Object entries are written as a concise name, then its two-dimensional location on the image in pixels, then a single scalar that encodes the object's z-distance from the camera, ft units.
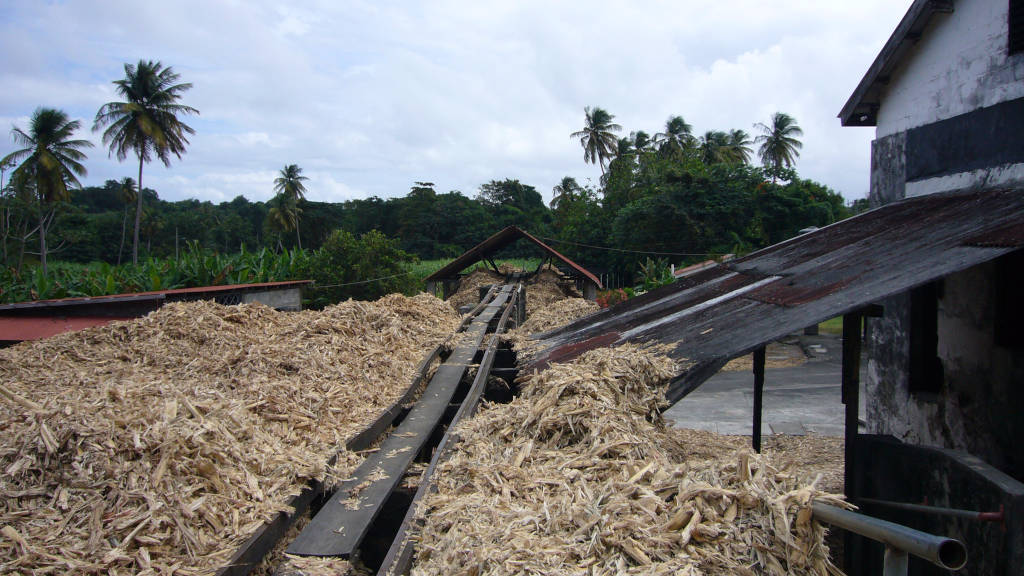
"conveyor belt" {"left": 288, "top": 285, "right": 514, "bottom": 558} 9.05
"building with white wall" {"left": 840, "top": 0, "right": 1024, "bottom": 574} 14.78
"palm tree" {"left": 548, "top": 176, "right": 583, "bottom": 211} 176.24
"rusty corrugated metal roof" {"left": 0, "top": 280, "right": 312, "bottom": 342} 30.83
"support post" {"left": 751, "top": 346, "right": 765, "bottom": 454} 18.11
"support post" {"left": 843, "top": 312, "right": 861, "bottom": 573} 11.48
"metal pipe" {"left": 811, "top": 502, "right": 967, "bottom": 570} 5.33
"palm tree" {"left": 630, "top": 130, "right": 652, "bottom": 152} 164.35
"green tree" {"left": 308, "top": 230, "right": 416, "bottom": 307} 90.53
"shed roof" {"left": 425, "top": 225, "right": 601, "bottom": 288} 66.28
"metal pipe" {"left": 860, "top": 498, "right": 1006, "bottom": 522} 8.04
